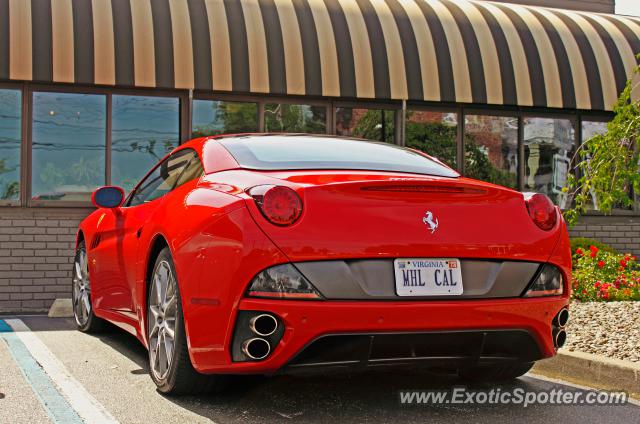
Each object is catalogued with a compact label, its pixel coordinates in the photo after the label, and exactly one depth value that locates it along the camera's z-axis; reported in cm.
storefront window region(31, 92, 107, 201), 1041
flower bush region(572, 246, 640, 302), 902
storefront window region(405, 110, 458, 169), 1216
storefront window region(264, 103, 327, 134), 1144
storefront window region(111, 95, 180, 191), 1079
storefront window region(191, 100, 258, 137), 1117
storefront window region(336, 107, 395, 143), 1179
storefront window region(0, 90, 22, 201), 1030
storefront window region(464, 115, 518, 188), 1259
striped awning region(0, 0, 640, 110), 1009
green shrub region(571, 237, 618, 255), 1195
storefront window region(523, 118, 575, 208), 1292
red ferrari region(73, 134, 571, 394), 363
